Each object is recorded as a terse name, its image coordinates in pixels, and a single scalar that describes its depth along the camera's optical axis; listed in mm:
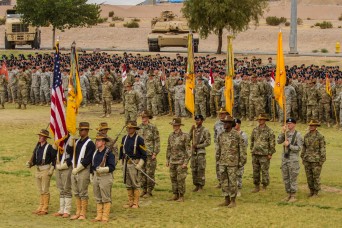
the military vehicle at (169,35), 57562
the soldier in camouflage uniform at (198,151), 20484
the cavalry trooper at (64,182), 18031
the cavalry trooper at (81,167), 17672
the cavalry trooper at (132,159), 19016
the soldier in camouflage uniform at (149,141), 20078
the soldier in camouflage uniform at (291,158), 19703
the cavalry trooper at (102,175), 17562
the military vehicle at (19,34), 61844
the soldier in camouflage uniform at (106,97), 34156
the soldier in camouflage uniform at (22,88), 37781
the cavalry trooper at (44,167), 18469
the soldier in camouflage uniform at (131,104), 30328
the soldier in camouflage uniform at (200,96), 33281
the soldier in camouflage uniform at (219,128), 19875
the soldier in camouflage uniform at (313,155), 19938
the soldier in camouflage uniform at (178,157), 19688
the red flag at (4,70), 38656
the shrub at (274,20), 91312
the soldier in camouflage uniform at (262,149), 20422
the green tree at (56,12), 61969
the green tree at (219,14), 54219
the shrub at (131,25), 89844
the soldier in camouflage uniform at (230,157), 18859
